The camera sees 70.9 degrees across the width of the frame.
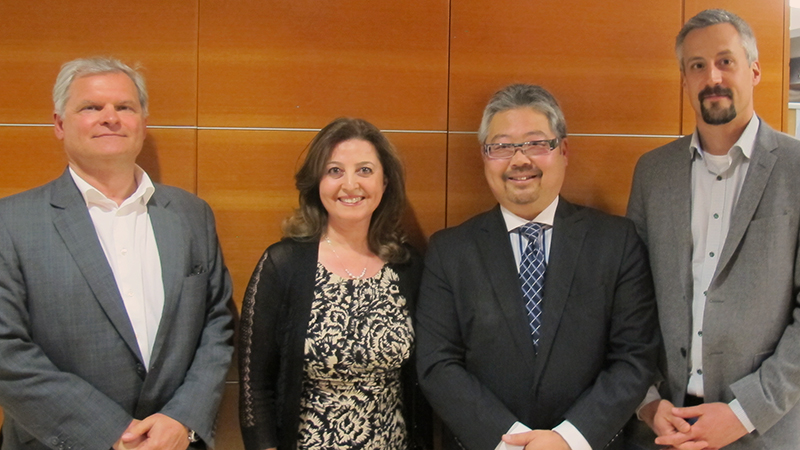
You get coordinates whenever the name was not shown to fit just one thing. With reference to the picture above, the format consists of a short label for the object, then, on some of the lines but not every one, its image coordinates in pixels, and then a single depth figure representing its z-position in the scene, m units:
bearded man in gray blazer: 2.08
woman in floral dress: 2.23
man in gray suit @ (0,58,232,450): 1.96
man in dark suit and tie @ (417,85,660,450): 2.05
